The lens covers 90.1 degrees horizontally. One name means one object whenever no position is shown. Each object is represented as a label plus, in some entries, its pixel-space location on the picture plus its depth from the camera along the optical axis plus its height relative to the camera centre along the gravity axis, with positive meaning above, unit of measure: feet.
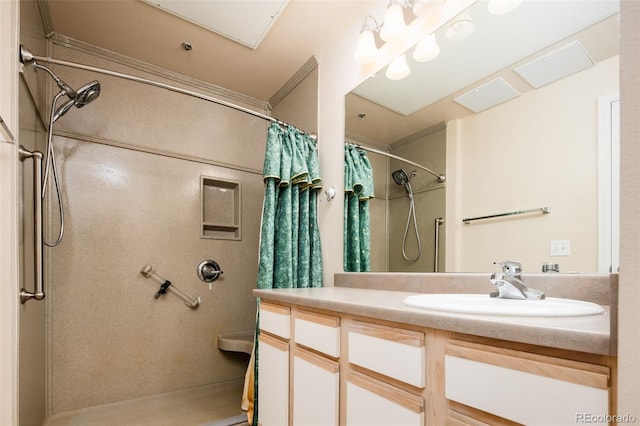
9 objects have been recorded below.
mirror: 3.39 +0.98
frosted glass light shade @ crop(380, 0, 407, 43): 5.30 +3.17
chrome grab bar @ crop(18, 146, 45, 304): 4.59 -0.21
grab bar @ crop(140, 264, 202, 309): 7.64 -1.91
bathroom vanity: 1.86 -1.19
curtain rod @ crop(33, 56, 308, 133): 5.54 +2.39
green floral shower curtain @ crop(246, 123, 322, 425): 6.37 -0.11
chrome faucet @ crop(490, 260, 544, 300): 3.15 -0.73
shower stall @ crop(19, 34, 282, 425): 6.66 -0.81
